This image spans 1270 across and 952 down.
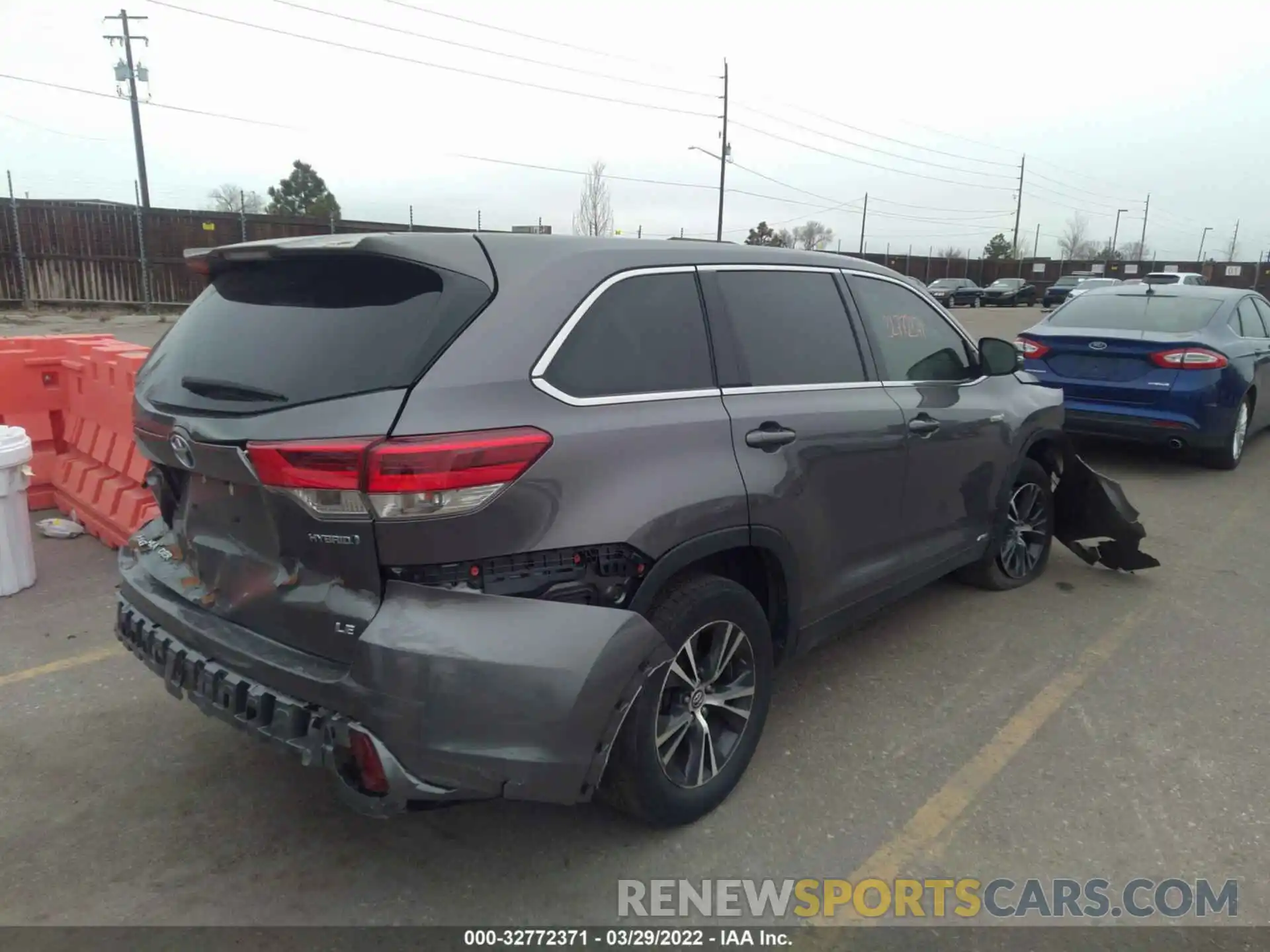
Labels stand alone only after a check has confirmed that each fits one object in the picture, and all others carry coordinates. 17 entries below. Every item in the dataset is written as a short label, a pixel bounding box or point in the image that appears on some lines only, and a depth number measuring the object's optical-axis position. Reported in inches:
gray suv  89.7
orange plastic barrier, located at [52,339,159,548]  207.3
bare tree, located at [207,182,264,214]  1536.7
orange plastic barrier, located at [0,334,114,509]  235.3
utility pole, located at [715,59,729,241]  1584.6
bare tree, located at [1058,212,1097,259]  3816.4
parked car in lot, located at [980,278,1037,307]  1743.4
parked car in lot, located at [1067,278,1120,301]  1331.2
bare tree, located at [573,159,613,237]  1403.8
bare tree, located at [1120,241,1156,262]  3253.9
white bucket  183.0
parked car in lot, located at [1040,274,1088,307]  1684.5
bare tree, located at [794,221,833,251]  2444.6
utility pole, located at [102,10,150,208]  1112.8
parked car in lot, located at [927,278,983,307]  1654.7
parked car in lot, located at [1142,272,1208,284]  1122.6
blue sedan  297.3
